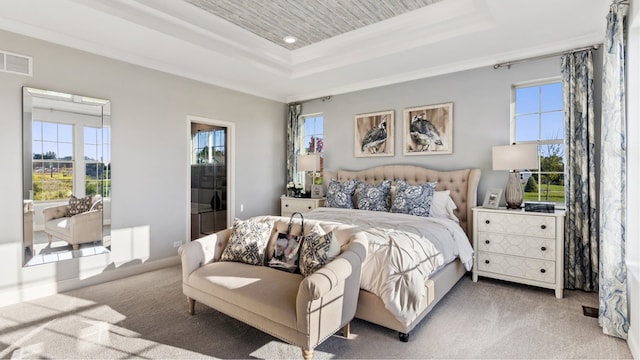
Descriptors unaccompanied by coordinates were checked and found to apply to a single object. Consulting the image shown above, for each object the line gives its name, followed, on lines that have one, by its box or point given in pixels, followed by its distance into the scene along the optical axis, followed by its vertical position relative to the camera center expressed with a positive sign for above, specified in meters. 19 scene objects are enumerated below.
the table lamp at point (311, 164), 5.24 +0.24
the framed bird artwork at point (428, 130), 4.32 +0.67
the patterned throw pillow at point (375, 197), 4.17 -0.24
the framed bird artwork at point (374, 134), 4.83 +0.68
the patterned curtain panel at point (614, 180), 2.40 -0.01
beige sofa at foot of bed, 2.02 -0.80
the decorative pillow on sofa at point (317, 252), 2.38 -0.56
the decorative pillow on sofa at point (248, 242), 2.84 -0.57
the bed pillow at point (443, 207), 3.90 -0.34
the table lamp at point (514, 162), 3.39 +0.17
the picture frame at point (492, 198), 3.72 -0.23
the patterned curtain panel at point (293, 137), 5.88 +0.75
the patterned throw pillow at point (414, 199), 3.80 -0.25
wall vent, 3.06 +1.11
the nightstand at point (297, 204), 5.11 -0.41
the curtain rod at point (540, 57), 3.35 +1.36
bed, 2.36 -0.54
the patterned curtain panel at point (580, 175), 3.30 +0.04
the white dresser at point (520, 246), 3.22 -0.71
